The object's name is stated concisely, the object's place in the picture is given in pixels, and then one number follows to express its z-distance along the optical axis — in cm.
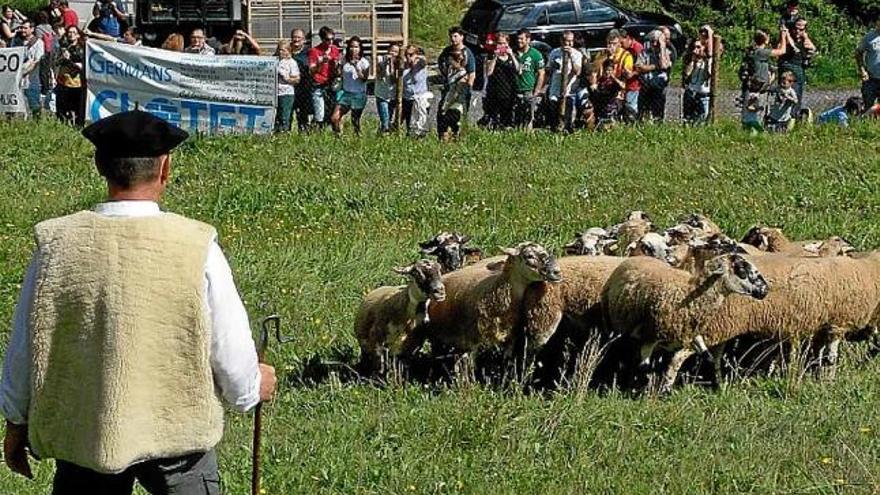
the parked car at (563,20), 2777
